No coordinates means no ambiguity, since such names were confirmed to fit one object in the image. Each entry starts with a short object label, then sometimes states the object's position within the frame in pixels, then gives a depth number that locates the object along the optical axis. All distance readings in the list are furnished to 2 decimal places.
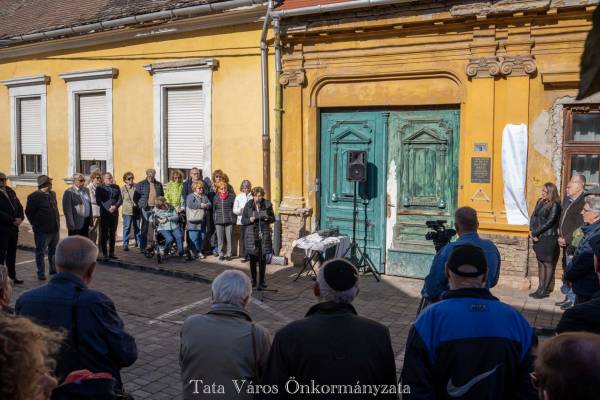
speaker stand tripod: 10.43
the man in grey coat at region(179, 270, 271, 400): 3.20
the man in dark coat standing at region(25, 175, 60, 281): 9.60
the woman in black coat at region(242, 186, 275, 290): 9.21
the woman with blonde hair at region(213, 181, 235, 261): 11.24
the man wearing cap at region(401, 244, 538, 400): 2.95
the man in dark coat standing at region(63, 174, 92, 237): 10.23
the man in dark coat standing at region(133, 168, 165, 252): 12.12
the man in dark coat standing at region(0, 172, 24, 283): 9.05
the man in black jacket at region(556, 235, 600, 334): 3.04
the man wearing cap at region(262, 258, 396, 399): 2.89
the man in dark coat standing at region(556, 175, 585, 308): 8.12
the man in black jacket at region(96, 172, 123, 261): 11.29
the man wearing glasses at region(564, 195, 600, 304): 5.19
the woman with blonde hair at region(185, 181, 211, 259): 11.41
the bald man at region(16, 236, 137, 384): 3.24
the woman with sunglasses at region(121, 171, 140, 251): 12.42
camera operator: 4.80
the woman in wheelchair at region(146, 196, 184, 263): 11.38
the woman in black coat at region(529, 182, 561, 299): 8.48
